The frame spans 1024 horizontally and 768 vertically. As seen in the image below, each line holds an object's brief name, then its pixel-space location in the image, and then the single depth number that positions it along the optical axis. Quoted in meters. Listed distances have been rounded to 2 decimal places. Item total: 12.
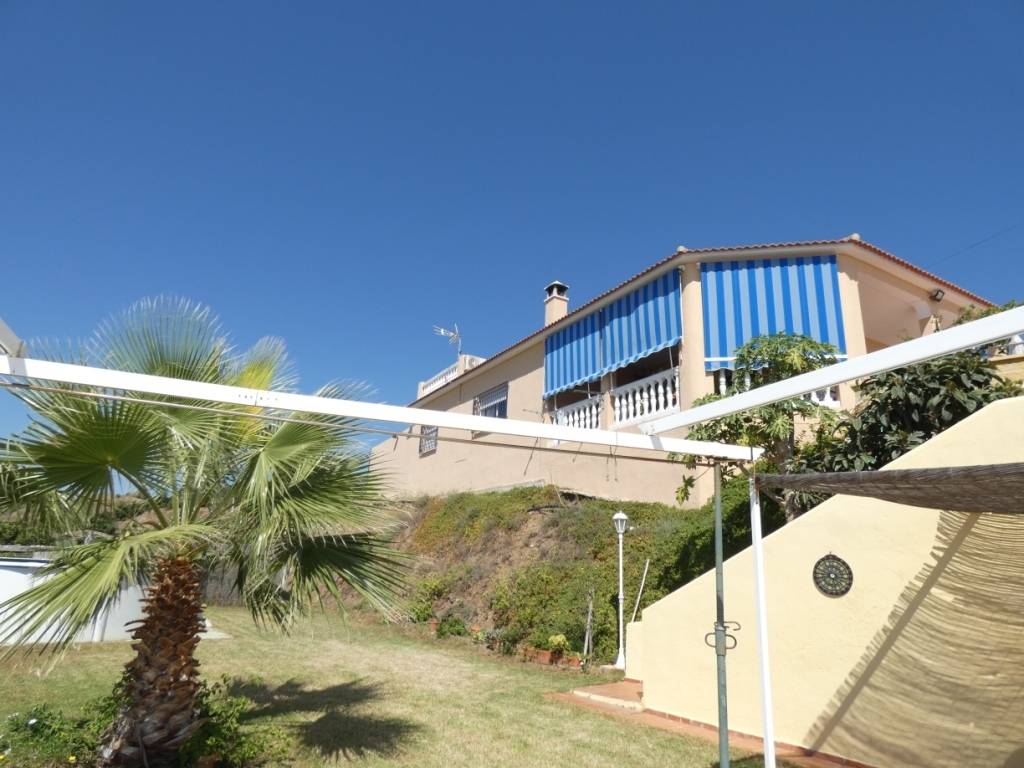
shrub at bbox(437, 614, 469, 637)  14.88
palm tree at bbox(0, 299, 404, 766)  5.30
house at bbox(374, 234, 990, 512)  14.41
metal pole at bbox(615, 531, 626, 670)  11.59
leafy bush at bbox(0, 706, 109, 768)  5.84
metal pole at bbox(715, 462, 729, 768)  4.73
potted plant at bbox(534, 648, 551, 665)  12.22
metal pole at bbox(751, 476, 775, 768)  4.76
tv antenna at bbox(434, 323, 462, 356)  29.30
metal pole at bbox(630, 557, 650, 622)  11.93
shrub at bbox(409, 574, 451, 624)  16.30
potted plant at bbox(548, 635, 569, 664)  12.11
